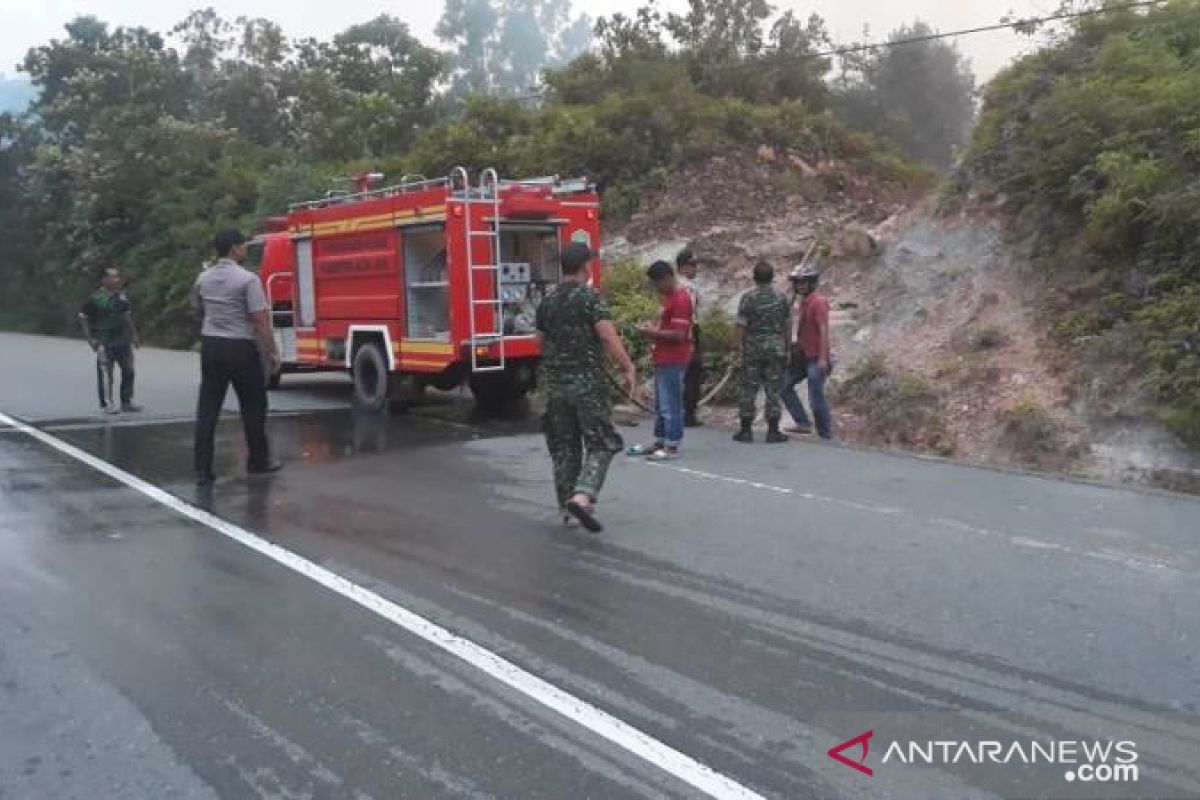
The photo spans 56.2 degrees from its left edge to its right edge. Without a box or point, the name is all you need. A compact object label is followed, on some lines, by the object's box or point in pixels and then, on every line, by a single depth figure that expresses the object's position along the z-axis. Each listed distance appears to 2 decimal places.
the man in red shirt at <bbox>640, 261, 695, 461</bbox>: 9.06
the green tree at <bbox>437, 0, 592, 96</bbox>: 68.19
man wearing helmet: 10.00
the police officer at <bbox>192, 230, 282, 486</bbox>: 8.02
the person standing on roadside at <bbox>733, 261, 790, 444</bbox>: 9.70
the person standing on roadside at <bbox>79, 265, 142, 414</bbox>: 12.27
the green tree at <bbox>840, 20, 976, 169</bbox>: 33.53
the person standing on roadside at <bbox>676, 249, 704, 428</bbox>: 9.62
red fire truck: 11.16
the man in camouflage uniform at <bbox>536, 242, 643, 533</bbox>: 6.44
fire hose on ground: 11.50
